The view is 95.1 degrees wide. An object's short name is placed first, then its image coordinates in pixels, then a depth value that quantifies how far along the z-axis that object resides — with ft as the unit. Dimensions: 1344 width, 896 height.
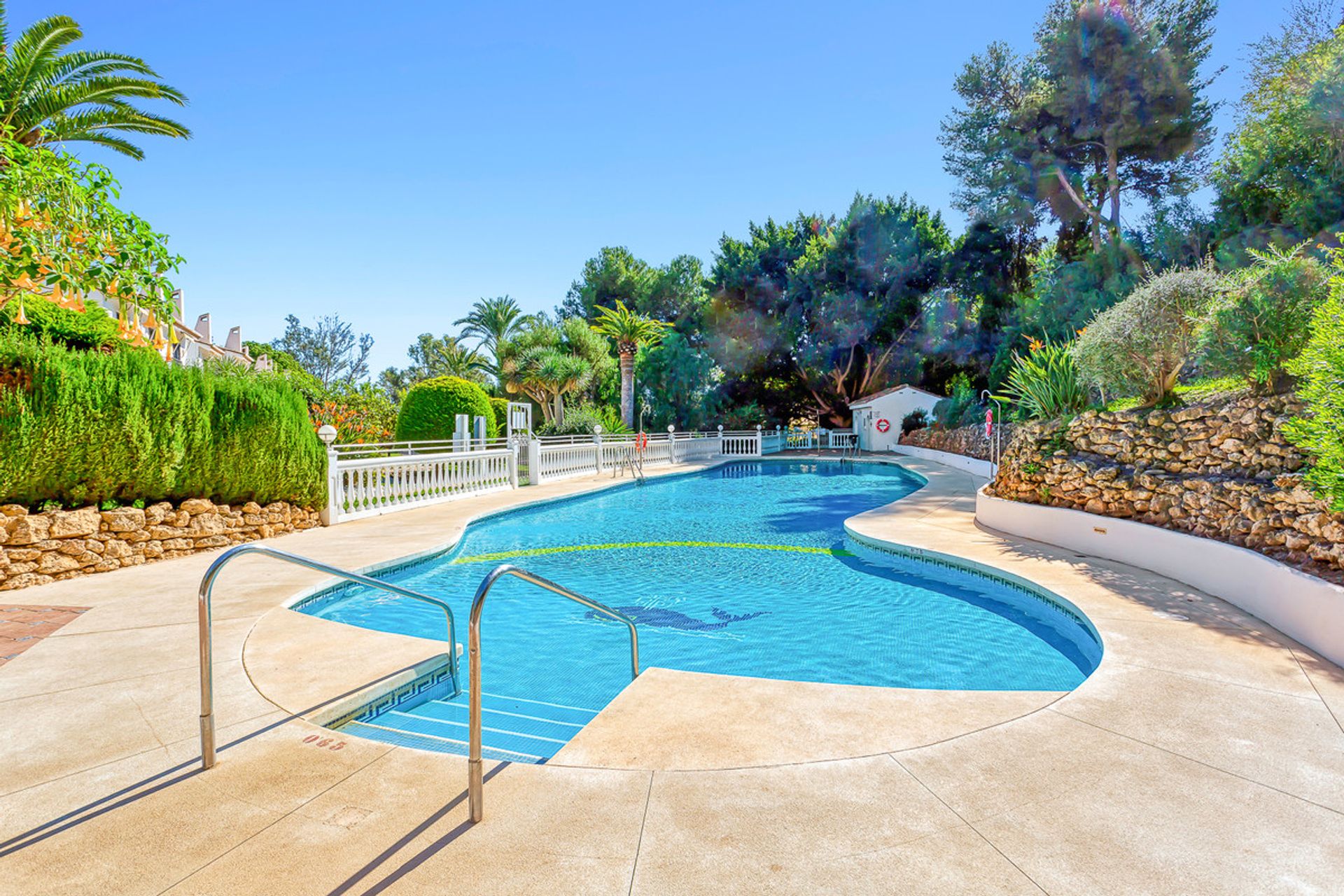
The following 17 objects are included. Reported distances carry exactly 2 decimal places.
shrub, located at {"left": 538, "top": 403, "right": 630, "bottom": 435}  73.00
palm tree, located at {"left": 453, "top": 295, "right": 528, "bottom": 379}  127.54
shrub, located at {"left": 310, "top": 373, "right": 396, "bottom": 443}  50.96
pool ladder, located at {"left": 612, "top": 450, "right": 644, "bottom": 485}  62.80
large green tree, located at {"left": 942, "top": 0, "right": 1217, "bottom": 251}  68.39
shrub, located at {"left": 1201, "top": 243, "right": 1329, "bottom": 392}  18.69
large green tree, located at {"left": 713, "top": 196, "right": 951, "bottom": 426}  102.37
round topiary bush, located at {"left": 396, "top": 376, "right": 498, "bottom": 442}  58.65
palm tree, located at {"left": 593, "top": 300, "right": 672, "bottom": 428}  87.97
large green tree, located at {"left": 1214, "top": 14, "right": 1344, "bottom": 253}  47.93
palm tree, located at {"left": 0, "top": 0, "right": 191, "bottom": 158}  33.17
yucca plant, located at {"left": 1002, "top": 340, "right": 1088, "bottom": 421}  30.66
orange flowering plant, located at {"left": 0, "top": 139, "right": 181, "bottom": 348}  15.64
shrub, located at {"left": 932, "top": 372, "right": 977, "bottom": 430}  76.89
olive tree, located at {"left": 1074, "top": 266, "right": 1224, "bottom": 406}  23.57
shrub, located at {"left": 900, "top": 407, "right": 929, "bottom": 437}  93.71
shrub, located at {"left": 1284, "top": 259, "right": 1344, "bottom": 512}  13.21
